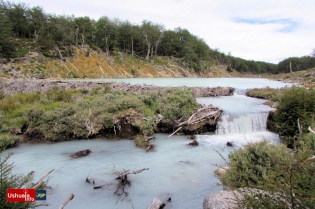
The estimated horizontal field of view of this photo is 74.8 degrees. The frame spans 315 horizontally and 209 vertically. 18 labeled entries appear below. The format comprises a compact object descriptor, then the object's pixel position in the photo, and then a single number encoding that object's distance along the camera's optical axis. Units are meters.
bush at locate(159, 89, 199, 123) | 13.24
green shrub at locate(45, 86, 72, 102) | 15.14
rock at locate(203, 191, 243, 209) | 4.82
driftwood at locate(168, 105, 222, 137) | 12.78
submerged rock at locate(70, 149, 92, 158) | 9.62
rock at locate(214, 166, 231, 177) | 7.61
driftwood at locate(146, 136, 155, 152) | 10.43
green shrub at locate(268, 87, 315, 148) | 9.83
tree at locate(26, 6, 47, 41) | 59.66
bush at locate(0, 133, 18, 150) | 9.90
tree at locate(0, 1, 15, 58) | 42.90
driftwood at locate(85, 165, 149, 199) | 6.91
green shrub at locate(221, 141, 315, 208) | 2.97
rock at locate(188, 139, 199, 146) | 10.87
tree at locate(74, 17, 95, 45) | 64.88
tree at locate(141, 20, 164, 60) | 78.44
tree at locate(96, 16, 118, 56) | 68.50
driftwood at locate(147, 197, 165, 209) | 5.70
